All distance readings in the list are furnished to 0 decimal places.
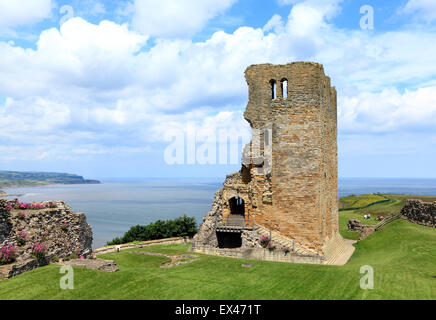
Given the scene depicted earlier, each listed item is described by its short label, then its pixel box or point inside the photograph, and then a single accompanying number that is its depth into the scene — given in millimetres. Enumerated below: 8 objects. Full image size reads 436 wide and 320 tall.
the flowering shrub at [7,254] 15705
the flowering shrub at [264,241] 24283
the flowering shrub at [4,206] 16859
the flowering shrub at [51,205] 19516
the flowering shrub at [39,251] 16938
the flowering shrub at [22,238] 16920
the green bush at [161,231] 38531
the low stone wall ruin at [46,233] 16469
